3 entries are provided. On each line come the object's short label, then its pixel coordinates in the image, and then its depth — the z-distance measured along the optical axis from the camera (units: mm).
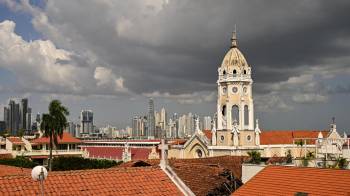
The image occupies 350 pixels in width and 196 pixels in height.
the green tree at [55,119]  59062
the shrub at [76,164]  54928
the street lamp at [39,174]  12570
